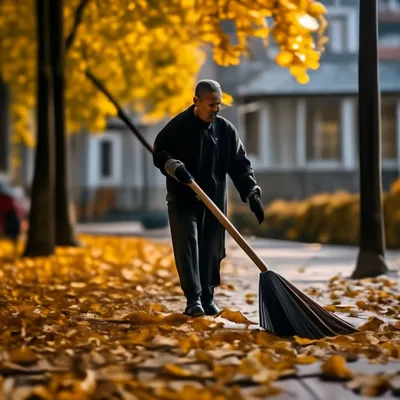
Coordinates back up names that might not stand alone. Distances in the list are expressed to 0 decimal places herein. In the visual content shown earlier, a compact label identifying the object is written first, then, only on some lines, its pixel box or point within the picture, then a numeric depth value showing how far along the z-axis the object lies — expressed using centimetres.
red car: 3591
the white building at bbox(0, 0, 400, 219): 6537
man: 1307
